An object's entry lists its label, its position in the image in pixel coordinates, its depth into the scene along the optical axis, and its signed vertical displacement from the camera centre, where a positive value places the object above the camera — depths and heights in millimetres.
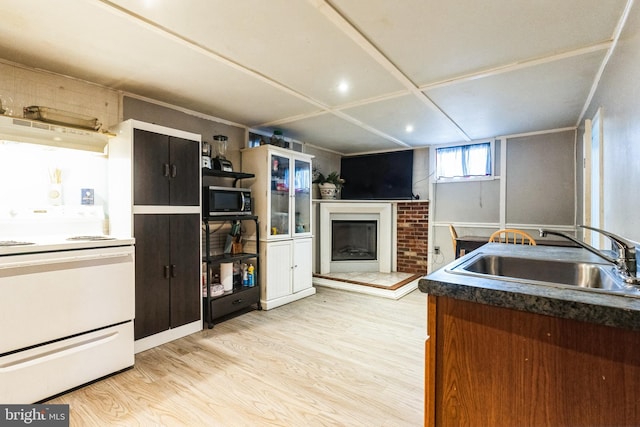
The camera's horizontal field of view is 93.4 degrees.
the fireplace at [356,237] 4906 -418
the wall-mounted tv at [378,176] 5059 +641
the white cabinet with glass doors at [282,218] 3490 -78
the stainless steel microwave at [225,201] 2996 +119
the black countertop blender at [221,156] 3236 +625
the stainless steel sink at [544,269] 1261 -277
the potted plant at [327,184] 4891 +457
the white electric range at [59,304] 1680 -575
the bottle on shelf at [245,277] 3391 -731
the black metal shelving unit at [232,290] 2932 -822
